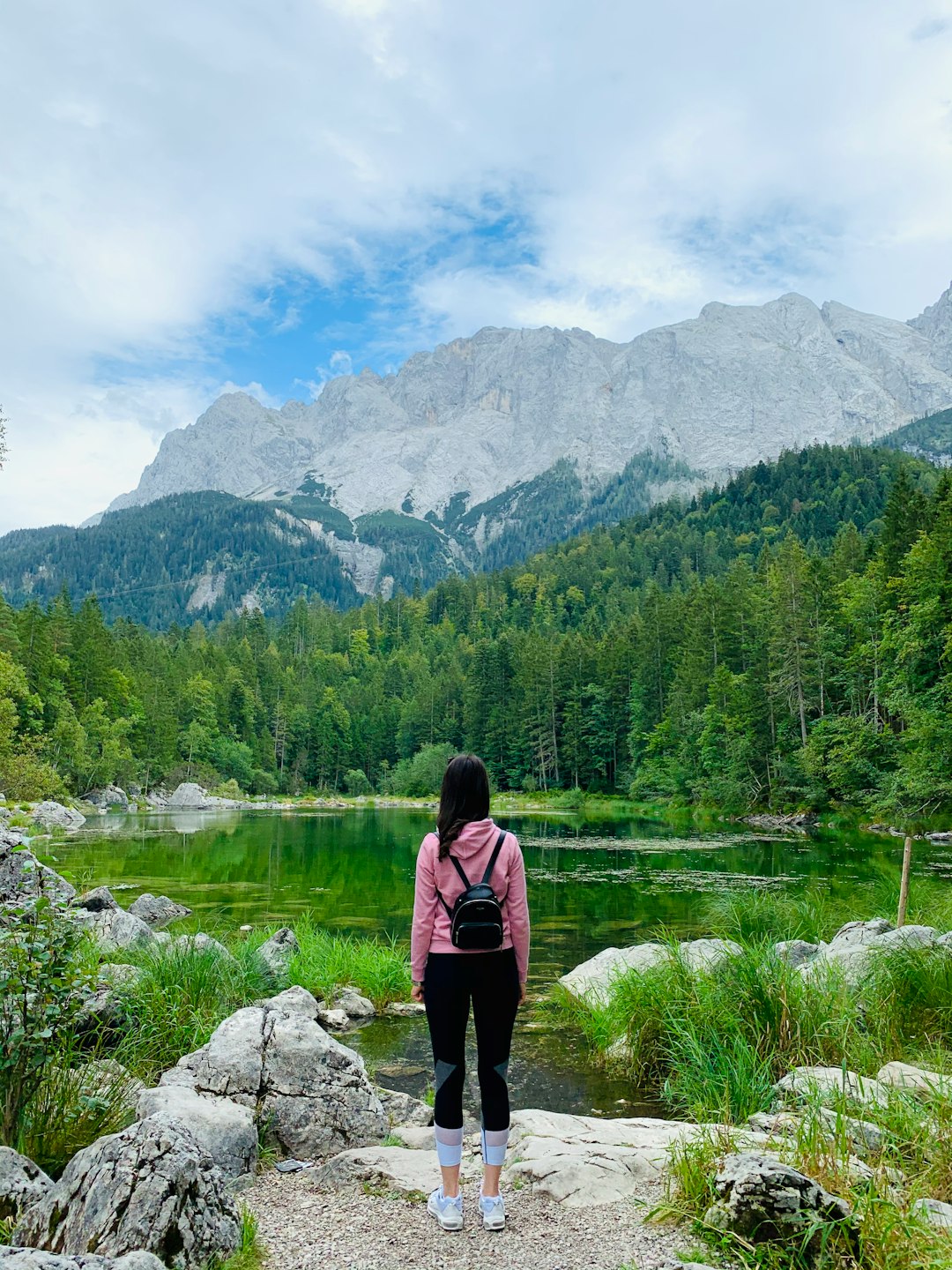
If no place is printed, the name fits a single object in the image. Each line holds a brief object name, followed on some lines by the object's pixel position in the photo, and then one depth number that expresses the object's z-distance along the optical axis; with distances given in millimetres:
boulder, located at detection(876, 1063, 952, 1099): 5383
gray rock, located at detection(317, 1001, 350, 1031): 10875
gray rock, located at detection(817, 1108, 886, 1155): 4816
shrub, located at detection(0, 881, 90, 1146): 4910
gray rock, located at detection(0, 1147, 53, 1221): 4160
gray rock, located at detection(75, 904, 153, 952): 11727
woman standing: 4848
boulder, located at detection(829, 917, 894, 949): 11039
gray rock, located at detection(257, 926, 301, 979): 12016
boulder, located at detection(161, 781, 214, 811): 74812
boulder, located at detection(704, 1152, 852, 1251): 3881
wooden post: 12047
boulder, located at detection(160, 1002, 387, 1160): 6453
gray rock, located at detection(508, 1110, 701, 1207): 5234
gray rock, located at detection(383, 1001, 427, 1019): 11952
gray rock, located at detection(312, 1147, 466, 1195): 5371
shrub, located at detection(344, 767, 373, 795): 98625
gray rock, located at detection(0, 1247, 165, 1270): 3160
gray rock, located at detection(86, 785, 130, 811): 62469
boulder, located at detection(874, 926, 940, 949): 9102
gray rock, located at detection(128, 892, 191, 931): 17266
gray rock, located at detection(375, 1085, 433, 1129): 7387
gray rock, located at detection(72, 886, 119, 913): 15448
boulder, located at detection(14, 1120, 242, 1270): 3932
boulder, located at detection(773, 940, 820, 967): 10961
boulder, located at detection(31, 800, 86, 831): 41891
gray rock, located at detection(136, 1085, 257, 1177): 5605
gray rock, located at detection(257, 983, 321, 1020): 9410
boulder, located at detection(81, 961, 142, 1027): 7926
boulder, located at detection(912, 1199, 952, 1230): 3807
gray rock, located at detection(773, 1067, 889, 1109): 5200
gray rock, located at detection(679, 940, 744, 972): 8812
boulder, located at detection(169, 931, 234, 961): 9938
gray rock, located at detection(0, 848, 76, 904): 5430
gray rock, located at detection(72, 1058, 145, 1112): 5746
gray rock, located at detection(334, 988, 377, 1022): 11605
